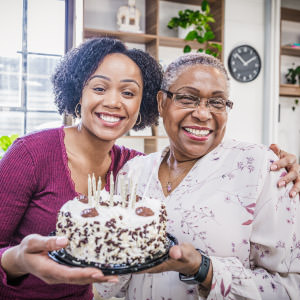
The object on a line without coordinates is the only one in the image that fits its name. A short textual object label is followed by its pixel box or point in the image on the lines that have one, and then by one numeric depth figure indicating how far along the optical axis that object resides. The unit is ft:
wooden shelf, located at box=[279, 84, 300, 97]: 13.70
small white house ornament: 11.04
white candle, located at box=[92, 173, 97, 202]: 3.50
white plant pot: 11.78
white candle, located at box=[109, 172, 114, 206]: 3.42
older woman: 3.38
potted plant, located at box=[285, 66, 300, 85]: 13.86
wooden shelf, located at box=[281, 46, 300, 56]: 13.47
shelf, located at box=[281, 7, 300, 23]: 13.88
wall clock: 13.24
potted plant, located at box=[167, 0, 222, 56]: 11.44
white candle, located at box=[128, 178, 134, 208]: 3.43
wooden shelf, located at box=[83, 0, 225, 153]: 11.05
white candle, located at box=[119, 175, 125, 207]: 3.40
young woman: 4.20
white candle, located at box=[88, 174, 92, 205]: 3.47
